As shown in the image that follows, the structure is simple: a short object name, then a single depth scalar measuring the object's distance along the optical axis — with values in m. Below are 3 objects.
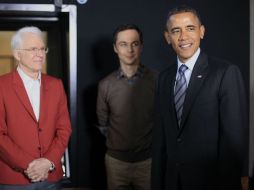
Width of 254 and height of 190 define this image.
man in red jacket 2.54
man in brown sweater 3.22
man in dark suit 1.94
